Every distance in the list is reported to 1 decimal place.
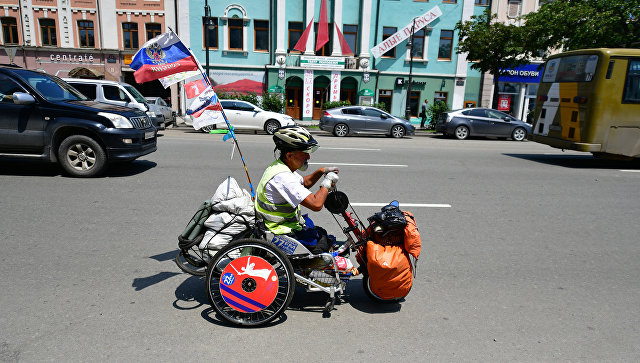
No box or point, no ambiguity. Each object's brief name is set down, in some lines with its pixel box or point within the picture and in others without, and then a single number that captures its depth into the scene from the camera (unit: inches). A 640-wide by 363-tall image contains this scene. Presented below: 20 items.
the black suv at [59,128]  291.1
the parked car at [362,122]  743.1
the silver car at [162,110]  673.0
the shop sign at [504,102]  1173.1
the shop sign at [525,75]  1153.5
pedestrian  1016.2
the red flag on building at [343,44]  1095.6
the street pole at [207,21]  826.9
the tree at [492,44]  830.6
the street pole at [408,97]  1003.1
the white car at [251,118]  718.5
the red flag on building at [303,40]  1075.7
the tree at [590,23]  686.5
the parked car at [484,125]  766.5
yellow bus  410.0
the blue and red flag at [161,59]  145.6
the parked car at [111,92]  540.1
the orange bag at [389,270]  127.2
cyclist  121.5
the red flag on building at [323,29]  1087.0
